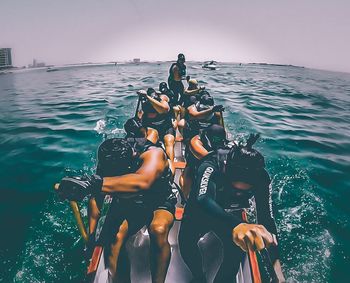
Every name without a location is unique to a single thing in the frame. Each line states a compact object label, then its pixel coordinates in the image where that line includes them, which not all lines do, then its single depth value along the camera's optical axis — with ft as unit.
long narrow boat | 11.16
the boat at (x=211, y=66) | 180.52
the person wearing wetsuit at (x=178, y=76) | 34.52
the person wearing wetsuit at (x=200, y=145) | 15.10
